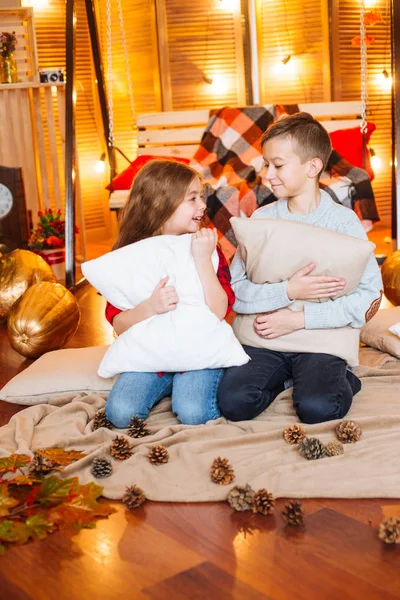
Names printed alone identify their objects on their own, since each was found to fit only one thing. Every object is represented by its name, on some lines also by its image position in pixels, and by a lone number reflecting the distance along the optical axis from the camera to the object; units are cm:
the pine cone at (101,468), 161
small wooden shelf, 408
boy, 185
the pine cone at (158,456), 166
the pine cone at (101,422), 192
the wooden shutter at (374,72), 482
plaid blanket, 371
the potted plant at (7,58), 409
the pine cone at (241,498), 146
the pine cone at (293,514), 139
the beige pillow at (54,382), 215
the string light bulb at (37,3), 475
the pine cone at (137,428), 183
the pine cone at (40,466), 163
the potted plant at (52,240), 411
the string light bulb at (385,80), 497
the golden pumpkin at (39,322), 263
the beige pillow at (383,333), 230
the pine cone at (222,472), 155
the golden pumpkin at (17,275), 312
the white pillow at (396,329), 223
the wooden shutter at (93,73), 490
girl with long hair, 189
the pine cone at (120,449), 169
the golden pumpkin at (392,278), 285
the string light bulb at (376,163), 512
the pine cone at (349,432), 170
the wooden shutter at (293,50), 481
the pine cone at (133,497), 150
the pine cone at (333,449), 164
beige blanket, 153
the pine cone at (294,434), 171
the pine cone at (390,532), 131
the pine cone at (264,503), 144
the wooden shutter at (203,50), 493
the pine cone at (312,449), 162
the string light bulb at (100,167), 520
